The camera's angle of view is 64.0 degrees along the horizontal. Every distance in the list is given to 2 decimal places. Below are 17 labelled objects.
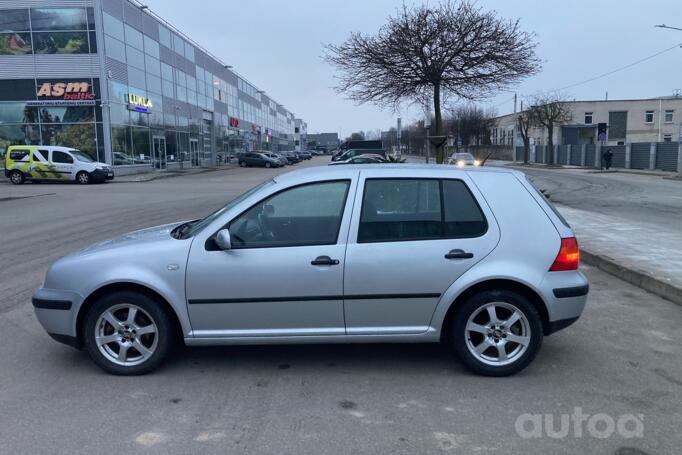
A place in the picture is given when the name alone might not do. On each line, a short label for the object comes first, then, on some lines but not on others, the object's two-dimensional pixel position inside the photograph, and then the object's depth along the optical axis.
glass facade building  32.34
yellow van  27.72
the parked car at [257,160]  53.34
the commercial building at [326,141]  133.62
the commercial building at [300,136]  144.76
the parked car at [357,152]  27.49
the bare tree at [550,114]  47.47
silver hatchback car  4.09
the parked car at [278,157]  54.38
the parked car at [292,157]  65.07
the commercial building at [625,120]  64.62
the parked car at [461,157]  33.09
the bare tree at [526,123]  50.67
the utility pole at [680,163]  28.98
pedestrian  39.84
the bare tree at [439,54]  14.12
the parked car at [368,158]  21.60
